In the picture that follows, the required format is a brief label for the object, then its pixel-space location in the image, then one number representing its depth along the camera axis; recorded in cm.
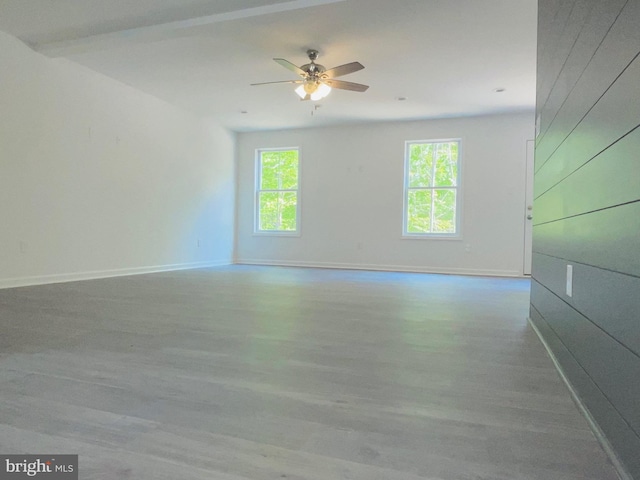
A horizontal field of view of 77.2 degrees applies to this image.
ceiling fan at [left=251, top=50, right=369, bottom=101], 424
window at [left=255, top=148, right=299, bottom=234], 806
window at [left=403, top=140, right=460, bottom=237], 711
